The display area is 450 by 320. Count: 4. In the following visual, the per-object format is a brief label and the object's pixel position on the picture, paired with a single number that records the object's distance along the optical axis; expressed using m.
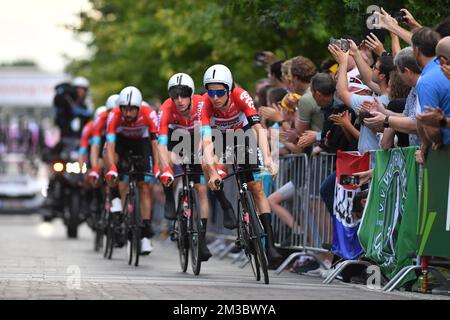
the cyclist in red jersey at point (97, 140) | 19.03
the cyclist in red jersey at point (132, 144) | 16.95
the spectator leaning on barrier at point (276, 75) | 17.62
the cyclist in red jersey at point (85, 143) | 22.05
